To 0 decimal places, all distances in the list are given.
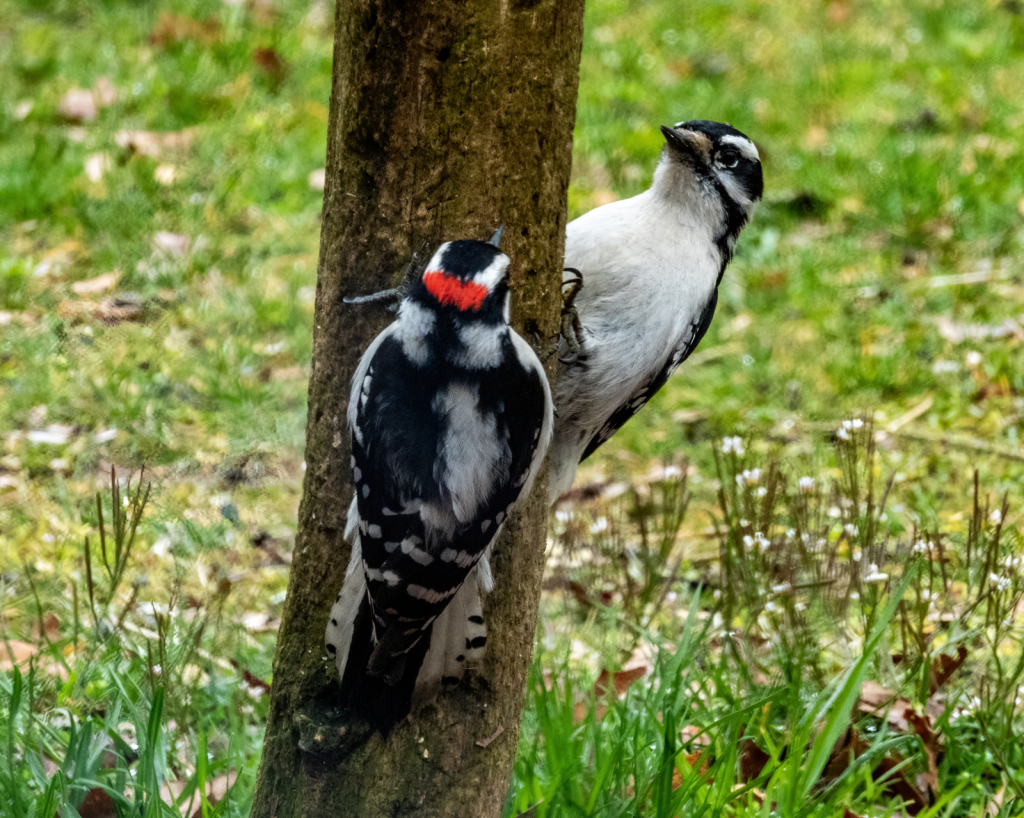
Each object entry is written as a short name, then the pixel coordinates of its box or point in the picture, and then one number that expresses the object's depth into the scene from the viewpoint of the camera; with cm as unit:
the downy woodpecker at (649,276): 621
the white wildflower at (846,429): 598
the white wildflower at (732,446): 682
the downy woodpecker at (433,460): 417
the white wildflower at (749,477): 677
